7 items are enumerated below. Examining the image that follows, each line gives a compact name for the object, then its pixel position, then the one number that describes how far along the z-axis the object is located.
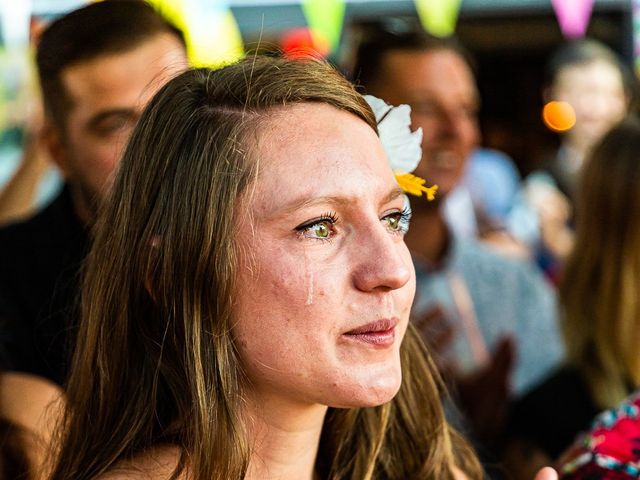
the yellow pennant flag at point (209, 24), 5.28
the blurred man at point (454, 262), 3.12
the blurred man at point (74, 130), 2.25
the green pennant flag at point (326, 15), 5.62
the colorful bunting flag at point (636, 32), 6.20
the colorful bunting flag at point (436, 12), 5.92
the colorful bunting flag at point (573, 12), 6.17
